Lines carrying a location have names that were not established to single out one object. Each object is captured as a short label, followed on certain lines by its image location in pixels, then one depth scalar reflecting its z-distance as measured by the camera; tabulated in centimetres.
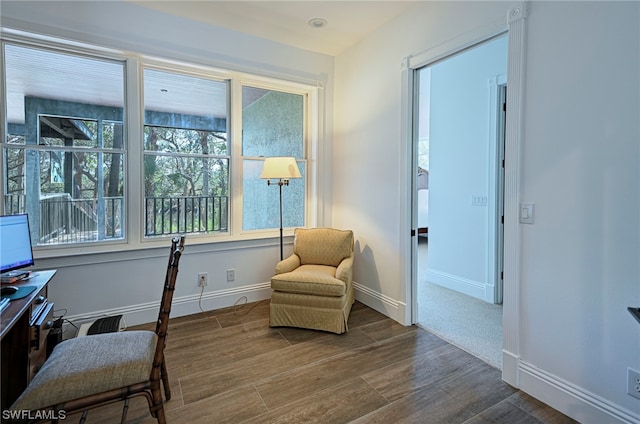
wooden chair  131
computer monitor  177
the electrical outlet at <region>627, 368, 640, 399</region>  156
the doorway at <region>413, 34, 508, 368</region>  340
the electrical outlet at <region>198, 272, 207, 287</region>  325
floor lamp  313
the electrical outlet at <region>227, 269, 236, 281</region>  340
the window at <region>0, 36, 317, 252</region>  258
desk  158
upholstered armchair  276
